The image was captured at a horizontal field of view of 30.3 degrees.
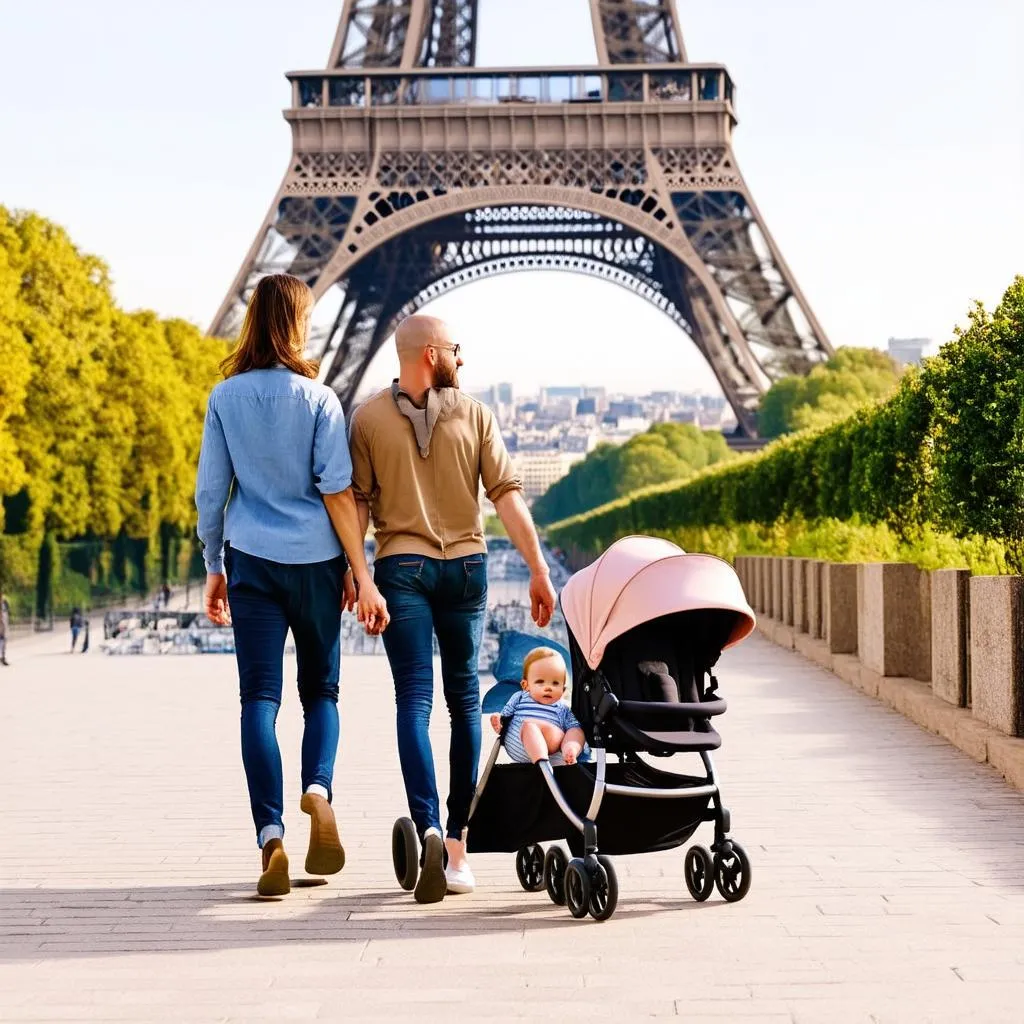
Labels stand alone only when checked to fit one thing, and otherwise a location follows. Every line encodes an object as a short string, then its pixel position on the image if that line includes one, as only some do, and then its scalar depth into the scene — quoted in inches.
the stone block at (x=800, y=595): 693.3
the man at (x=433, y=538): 216.8
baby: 216.5
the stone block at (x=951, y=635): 363.6
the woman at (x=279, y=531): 218.4
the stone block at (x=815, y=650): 584.7
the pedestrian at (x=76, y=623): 831.1
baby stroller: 209.8
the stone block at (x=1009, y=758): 301.1
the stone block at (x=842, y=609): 570.9
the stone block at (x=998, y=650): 311.3
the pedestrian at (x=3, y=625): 755.2
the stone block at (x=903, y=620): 453.1
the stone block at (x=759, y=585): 884.0
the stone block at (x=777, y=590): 791.7
